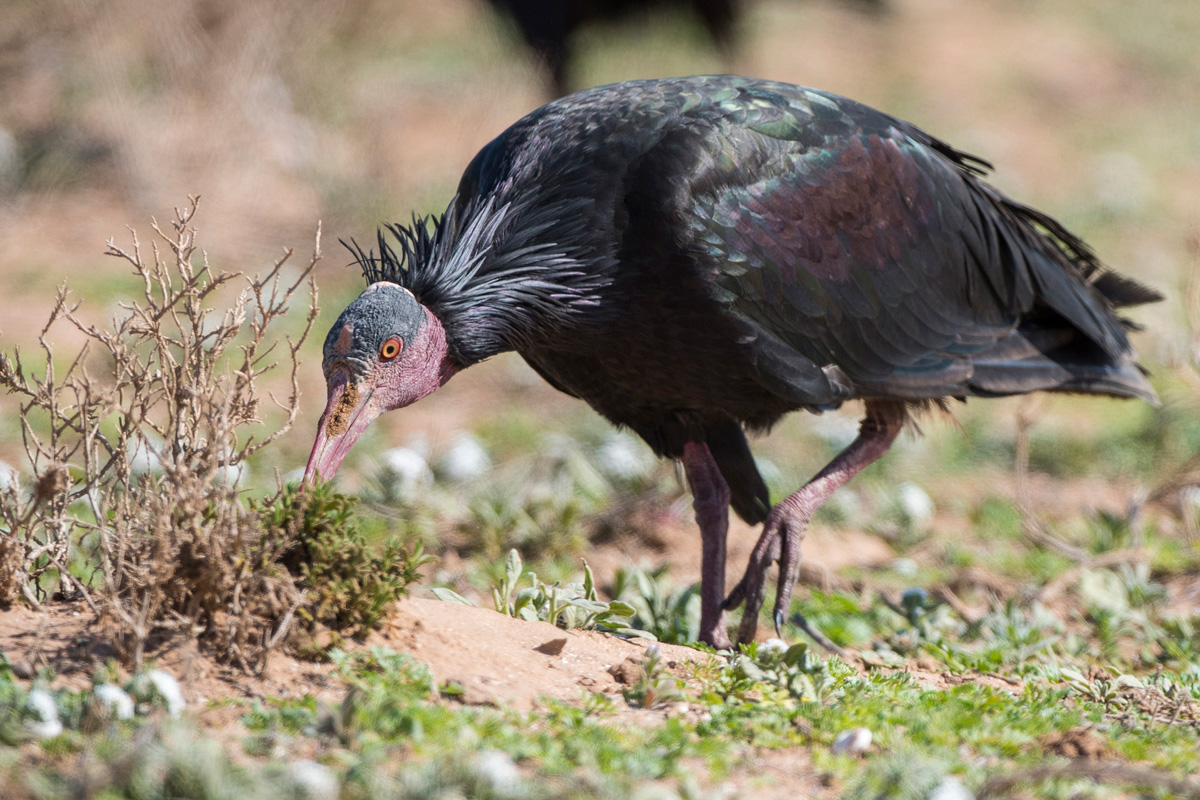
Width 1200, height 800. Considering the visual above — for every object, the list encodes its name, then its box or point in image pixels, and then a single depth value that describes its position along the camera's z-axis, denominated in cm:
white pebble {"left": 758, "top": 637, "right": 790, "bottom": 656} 702
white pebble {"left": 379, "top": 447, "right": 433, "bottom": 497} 1195
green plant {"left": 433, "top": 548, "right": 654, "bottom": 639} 780
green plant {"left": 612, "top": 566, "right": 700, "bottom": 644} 904
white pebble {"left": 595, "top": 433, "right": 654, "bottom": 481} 1331
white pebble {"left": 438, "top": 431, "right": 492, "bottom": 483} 1310
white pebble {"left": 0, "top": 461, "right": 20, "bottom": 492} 689
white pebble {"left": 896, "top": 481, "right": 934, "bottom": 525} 1279
